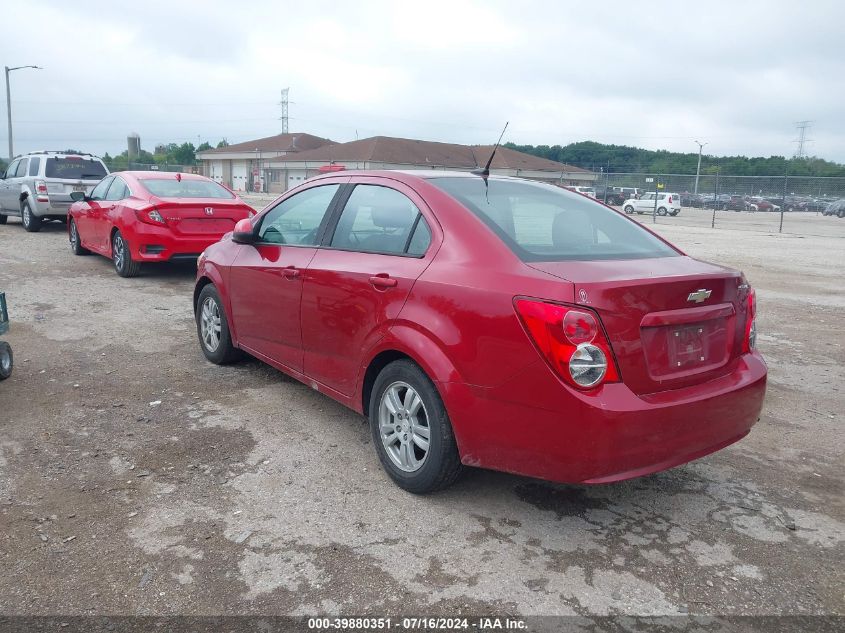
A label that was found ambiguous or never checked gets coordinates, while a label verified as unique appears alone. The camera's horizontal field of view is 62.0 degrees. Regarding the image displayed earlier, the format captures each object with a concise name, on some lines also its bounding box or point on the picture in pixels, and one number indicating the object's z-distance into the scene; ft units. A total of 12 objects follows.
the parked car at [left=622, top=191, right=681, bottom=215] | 125.70
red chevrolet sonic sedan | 9.70
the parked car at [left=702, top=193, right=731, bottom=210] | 116.10
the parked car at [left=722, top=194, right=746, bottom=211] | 114.52
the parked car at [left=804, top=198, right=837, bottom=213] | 107.09
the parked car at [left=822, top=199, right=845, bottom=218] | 111.01
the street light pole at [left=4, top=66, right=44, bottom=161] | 113.56
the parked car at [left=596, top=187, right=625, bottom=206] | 126.62
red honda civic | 31.07
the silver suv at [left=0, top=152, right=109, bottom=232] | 49.65
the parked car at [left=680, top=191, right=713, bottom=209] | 126.93
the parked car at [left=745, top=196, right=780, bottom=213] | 109.31
